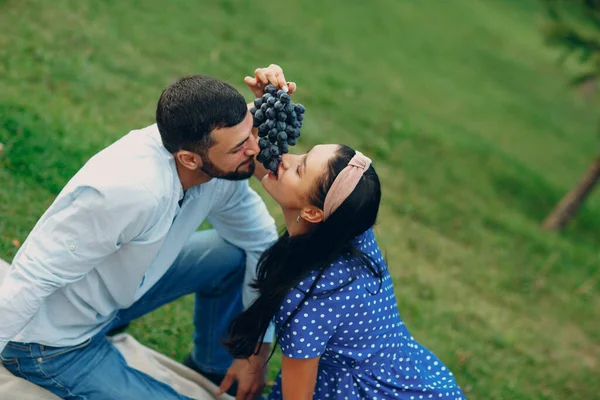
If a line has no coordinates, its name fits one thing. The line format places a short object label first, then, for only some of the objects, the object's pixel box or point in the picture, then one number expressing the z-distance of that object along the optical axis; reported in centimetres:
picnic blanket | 367
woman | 286
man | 272
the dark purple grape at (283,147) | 297
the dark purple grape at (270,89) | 304
